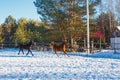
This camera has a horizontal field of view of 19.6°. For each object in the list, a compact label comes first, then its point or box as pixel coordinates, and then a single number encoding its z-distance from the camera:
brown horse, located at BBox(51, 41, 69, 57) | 31.79
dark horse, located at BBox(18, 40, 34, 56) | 33.70
